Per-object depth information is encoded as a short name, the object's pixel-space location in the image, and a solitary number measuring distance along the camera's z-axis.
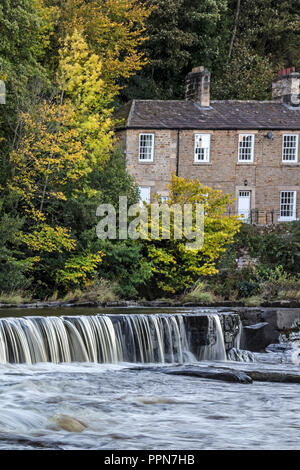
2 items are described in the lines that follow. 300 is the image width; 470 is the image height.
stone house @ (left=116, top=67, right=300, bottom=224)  43.62
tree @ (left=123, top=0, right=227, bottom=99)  49.81
